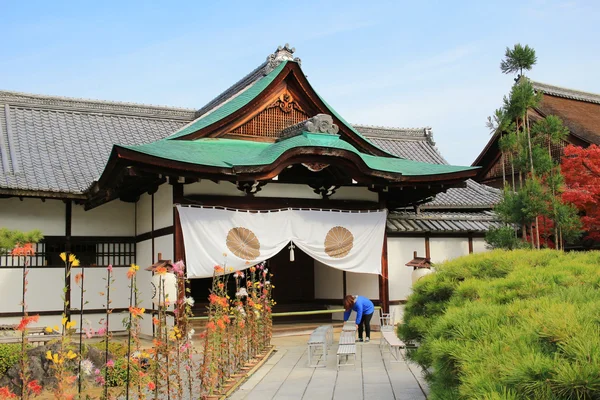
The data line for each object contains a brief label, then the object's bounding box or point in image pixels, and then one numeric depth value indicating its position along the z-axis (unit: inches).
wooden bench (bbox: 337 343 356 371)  324.2
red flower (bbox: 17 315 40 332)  166.3
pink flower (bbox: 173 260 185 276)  235.9
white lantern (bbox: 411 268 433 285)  544.4
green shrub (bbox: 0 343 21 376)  315.9
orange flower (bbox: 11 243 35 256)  186.9
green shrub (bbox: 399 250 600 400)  115.5
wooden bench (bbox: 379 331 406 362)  347.2
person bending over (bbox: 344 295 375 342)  450.6
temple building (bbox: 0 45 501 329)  482.0
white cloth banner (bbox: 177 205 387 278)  477.7
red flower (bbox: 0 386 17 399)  165.0
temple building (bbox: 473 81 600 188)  888.3
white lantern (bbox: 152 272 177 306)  460.1
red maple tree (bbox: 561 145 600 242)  673.0
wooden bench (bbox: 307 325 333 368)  353.1
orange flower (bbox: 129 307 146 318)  196.4
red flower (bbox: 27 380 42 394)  168.1
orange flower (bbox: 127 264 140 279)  202.4
